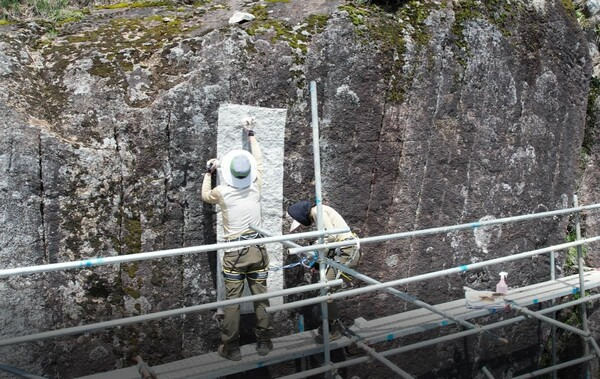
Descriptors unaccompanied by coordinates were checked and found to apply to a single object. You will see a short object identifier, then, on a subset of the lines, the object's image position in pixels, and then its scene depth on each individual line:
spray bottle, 5.95
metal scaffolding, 3.62
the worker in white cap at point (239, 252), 4.55
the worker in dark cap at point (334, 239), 4.92
